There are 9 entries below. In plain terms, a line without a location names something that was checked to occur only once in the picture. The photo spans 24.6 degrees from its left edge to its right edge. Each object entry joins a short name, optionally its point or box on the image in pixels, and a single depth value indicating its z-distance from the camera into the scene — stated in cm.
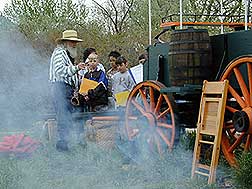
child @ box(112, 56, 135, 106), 711
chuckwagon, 467
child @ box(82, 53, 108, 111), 686
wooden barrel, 518
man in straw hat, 653
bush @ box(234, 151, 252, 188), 417
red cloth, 626
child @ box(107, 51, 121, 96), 744
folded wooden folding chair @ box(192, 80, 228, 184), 450
